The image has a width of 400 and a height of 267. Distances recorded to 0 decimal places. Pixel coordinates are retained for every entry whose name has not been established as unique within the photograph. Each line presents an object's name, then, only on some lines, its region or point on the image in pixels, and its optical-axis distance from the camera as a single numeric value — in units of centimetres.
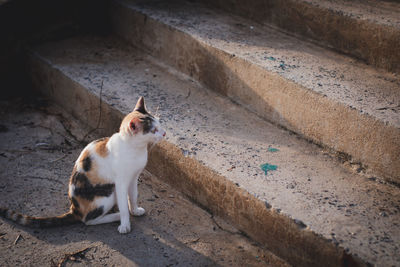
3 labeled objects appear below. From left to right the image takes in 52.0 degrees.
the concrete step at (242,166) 200
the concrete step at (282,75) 235
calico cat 215
